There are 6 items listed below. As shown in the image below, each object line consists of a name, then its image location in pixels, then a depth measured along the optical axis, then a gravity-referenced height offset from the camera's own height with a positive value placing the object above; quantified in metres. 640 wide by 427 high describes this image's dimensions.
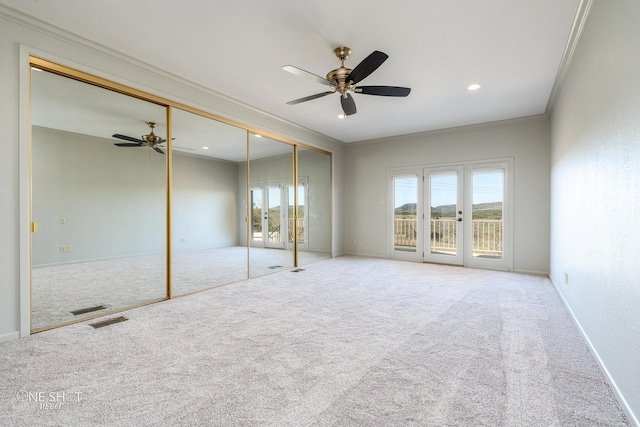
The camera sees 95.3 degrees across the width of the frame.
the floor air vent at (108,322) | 2.87 -1.07
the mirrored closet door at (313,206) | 6.09 +0.22
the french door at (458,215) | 5.47 +0.01
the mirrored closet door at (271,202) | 5.09 +0.27
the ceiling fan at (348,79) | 2.71 +1.39
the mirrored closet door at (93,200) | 2.86 +0.17
